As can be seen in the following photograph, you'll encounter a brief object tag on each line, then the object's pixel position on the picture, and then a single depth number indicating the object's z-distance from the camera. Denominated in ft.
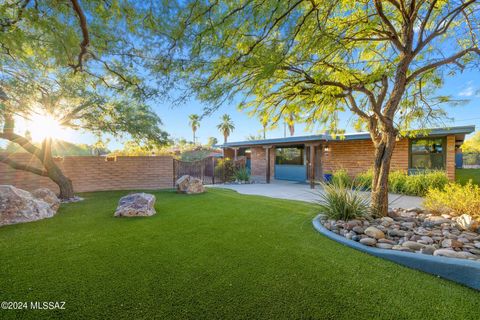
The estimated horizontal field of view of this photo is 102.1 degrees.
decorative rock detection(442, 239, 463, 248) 8.84
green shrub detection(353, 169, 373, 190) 27.22
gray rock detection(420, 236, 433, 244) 9.43
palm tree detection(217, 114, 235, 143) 97.47
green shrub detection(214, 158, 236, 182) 38.86
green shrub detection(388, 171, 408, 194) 24.15
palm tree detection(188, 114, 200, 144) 110.81
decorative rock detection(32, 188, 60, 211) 16.65
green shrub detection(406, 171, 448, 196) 22.68
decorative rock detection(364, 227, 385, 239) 10.21
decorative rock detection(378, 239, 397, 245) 9.71
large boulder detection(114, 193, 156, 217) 15.06
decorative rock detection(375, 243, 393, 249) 9.24
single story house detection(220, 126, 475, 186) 26.00
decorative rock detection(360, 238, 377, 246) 9.57
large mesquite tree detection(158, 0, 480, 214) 9.41
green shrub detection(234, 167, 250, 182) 38.42
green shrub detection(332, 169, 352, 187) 28.45
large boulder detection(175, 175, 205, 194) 25.42
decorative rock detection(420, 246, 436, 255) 8.34
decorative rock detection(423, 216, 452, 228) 12.00
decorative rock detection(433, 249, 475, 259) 7.76
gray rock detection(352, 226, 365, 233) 10.96
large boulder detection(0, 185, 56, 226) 13.08
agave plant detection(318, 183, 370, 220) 12.92
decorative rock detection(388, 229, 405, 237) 10.46
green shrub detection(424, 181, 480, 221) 12.51
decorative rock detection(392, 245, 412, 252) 8.74
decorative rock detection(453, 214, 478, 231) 10.73
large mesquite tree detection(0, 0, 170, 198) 9.45
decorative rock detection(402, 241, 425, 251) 8.82
